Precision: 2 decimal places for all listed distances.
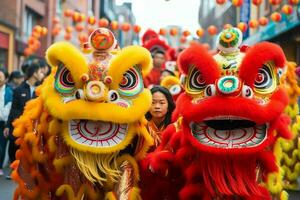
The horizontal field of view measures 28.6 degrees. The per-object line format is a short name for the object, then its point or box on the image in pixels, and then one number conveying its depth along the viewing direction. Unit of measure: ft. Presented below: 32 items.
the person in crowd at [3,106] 26.35
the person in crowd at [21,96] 24.29
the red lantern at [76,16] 58.00
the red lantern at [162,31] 48.21
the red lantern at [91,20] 52.40
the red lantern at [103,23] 46.42
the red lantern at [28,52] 67.56
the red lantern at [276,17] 52.54
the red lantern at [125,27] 54.34
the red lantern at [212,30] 51.88
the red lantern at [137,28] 48.90
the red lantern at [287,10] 50.57
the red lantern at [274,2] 47.60
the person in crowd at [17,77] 30.91
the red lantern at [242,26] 49.20
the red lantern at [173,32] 52.75
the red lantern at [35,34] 63.26
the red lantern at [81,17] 57.98
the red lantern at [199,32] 45.37
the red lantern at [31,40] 64.43
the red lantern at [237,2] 49.67
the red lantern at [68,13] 58.65
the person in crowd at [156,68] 26.86
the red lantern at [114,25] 50.93
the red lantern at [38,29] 62.17
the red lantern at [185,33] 54.15
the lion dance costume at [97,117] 13.42
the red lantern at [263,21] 53.36
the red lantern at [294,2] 45.29
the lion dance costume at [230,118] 12.59
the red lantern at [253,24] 50.29
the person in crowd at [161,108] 17.12
